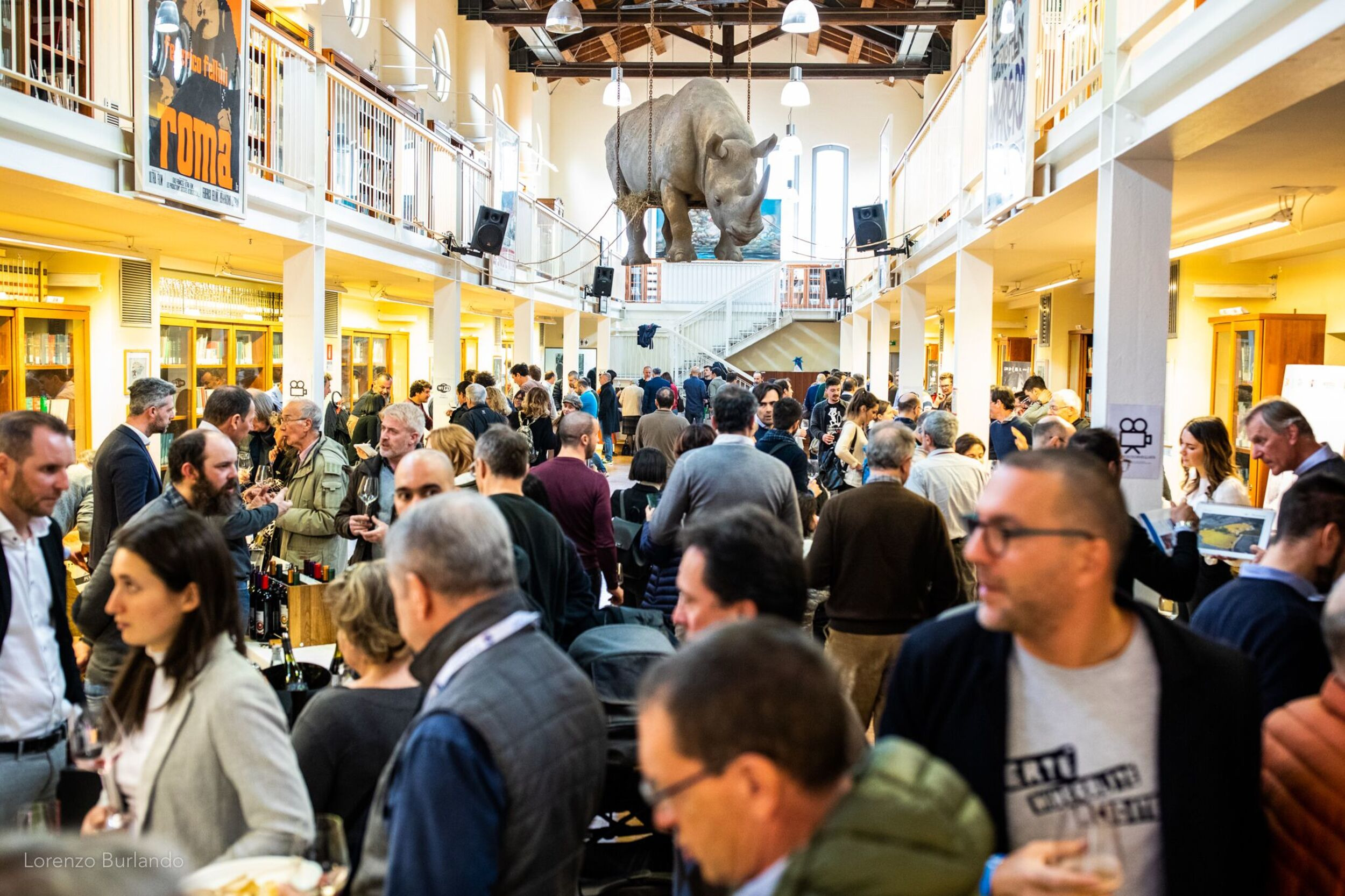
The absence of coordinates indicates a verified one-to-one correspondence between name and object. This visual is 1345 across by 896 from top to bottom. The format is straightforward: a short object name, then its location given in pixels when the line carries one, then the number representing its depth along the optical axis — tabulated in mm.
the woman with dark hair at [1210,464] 4461
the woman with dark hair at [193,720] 1953
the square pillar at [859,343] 20469
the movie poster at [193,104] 6012
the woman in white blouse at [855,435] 7992
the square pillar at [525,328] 16688
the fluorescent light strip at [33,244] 8102
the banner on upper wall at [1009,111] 6293
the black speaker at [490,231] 12938
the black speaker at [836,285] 20500
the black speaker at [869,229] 12852
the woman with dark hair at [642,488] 5906
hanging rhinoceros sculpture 7578
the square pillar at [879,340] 16578
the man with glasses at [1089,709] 1628
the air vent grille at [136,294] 9789
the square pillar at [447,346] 12867
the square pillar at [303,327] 8734
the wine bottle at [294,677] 3553
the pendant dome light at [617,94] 10516
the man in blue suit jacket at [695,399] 17391
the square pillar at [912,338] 13445
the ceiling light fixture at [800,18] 9789
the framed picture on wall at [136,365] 9812
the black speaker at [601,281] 21016
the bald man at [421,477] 3340
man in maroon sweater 4684
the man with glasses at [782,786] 1142
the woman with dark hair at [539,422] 8953
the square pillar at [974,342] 9180
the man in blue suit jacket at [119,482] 4227
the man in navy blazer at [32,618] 2627
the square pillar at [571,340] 19962
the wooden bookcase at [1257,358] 8859
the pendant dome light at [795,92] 13945
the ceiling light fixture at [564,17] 10156
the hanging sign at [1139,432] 5270
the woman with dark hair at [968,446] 5871
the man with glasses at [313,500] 5133
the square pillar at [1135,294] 5219
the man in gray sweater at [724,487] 4359
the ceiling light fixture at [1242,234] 7402
